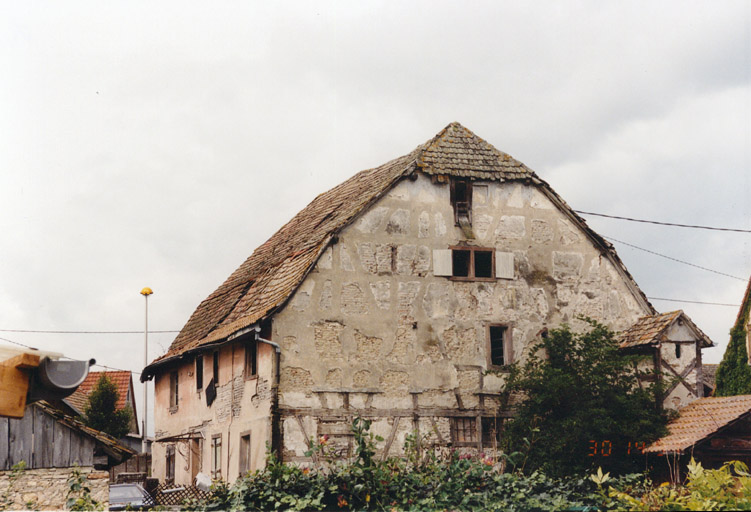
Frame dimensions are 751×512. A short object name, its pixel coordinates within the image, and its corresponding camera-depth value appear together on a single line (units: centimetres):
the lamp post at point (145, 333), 4093
